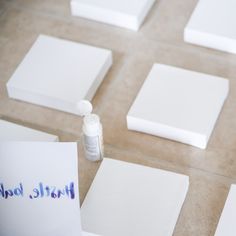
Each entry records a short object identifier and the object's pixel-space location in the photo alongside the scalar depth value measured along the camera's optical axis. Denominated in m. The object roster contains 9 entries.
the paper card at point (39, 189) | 1.22
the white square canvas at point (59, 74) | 1.53
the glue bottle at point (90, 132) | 1.35
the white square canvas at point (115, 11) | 1.69
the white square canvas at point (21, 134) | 1.45
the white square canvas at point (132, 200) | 1.31
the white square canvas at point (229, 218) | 1.30
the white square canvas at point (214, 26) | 1.62
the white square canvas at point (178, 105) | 1.45
